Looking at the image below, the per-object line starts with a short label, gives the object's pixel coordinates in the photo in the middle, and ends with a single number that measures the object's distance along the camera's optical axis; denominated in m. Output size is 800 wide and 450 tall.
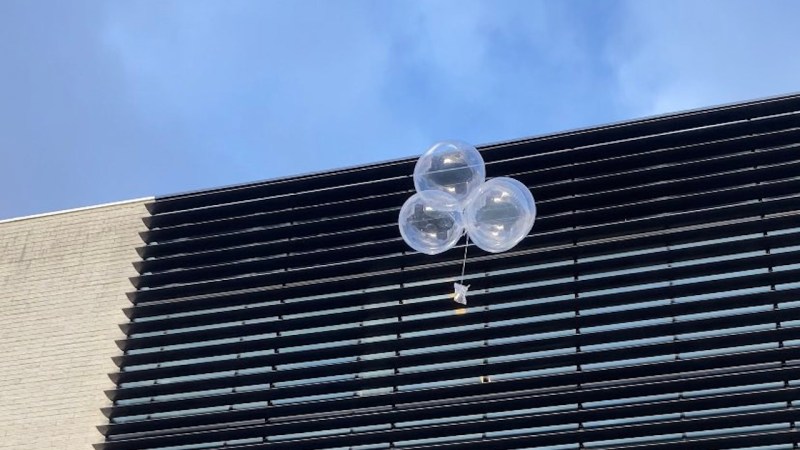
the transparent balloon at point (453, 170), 6.83
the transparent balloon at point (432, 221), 6.80
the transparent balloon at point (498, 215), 6.69
